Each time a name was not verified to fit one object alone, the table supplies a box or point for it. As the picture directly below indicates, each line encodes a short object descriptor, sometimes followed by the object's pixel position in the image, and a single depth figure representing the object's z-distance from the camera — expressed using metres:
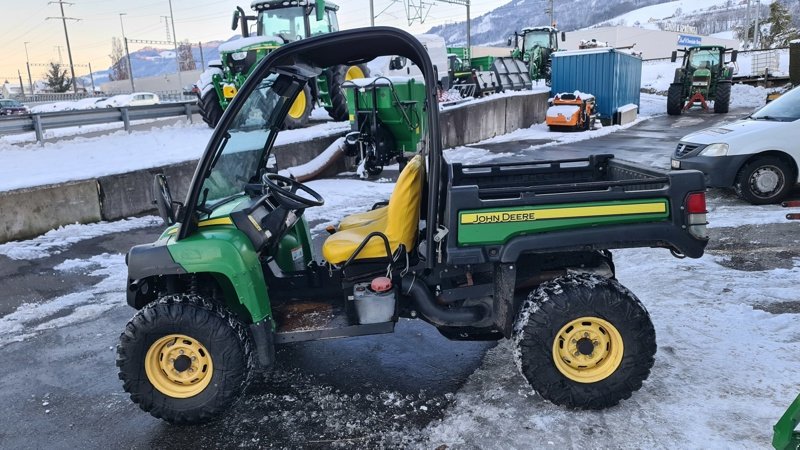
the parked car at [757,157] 7.33
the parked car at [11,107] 28.27
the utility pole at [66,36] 49.24
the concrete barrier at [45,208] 7.06
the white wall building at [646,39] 70.06
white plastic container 3.28
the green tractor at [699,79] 21.88
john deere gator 3.07
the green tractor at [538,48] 28.31
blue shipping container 19.08
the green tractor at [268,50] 12.06
